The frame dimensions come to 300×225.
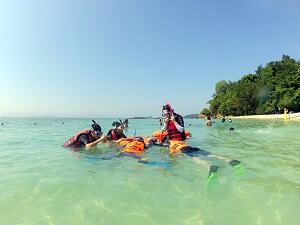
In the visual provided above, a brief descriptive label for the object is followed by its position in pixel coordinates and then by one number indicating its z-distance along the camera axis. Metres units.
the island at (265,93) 58.03
